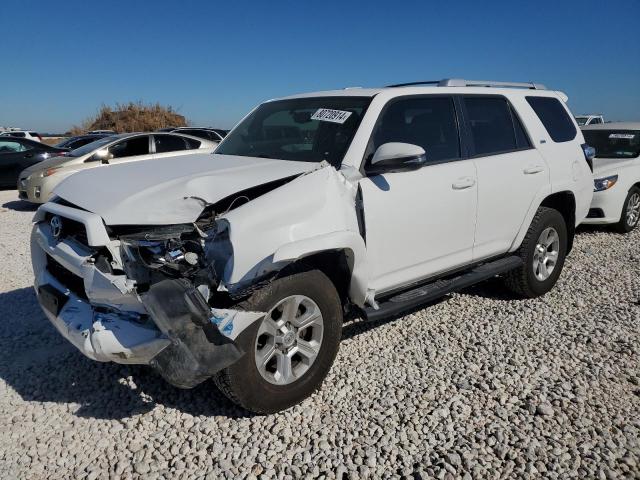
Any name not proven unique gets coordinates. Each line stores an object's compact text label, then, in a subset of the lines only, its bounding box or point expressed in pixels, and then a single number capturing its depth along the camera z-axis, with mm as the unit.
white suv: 2666
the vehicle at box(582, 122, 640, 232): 7391
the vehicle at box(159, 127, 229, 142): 16094
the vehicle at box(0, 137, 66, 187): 12898
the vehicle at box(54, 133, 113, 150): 15872
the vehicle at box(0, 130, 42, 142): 26234
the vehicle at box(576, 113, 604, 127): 18316
